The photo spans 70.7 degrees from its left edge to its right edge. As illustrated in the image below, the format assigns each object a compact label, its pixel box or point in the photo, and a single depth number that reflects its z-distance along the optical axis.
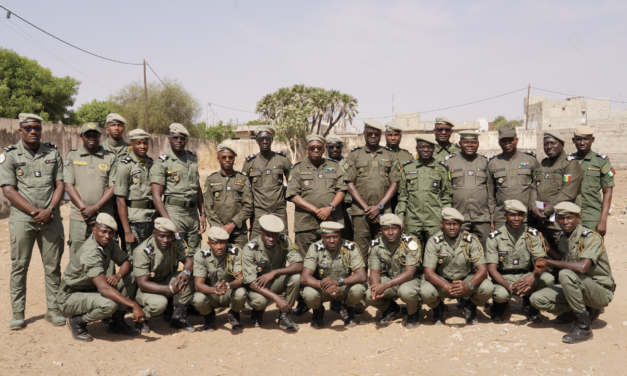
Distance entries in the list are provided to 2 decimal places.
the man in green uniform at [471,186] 5.91
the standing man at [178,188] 5.77
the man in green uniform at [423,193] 5.95
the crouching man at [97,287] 4.98
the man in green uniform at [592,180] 5.96
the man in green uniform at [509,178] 5.87
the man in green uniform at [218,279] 5.33
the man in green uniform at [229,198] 6.10
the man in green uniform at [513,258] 5.36
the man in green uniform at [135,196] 5.66
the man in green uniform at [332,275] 5.40
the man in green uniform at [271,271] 5.38
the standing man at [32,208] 5.32
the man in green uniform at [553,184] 5.76
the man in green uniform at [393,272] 5.34
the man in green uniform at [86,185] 5.55
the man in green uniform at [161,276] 5.20
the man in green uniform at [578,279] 4.81
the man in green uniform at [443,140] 6.50
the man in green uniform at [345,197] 6.62
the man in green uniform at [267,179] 6.26
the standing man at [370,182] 6.29
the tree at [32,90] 24.29
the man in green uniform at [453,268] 5.32
